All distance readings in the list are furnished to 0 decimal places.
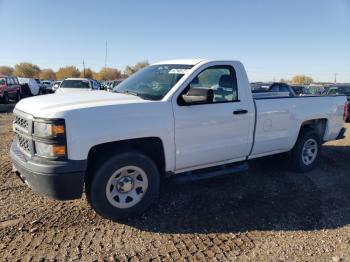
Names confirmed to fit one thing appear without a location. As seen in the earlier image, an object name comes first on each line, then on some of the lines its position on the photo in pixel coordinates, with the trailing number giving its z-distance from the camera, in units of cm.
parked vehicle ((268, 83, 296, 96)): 1357
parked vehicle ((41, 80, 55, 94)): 3296
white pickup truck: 341
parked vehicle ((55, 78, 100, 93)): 1638
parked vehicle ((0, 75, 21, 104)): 2091
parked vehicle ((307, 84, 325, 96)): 1815
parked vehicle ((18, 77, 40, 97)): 2553
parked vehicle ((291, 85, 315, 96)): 1948
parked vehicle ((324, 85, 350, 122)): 1675
